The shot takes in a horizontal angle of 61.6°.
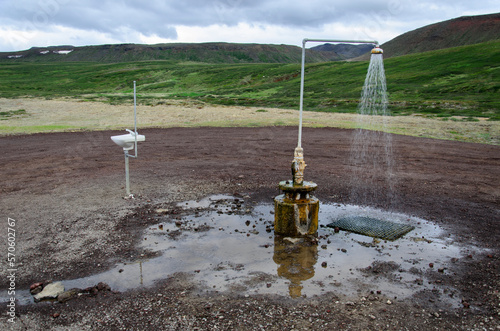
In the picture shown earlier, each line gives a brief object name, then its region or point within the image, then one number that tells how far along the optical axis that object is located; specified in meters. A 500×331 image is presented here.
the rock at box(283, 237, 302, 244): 7.62
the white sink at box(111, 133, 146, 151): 9.48
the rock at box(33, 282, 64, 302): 5.59
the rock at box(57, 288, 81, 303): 5.53
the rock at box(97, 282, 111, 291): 5.80
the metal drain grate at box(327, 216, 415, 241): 7.98
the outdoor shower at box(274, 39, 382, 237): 7.78
